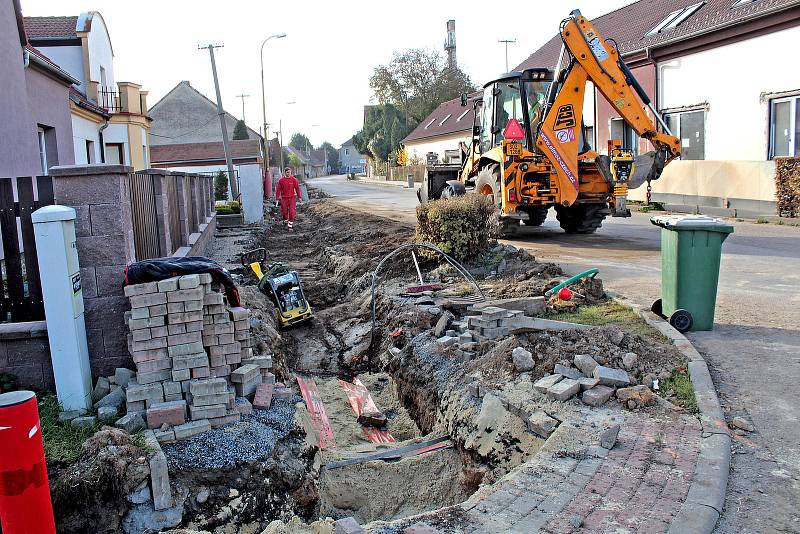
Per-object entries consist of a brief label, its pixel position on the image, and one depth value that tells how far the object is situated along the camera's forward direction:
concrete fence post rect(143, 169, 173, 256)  8.96
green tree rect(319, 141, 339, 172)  149.88
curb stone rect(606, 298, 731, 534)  3.59
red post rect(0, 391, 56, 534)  3.30
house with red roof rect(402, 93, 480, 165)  49.97
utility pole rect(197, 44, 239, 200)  28.05
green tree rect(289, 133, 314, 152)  160.00
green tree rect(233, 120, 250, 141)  69.94
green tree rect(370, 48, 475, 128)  71.06
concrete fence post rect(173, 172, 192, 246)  11.48
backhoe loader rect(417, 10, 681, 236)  12.57
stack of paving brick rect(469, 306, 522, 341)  6.96
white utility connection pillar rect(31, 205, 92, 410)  5.29
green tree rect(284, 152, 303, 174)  92.14
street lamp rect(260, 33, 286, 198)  38.59
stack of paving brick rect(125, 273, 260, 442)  5.20
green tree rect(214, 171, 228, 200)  36.79
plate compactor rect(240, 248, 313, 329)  9.57
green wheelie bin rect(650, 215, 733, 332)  6.89
